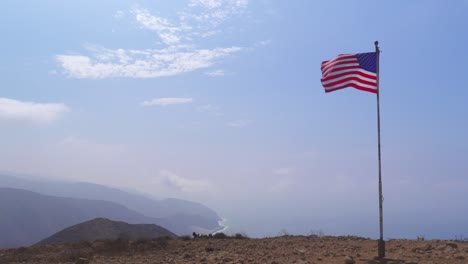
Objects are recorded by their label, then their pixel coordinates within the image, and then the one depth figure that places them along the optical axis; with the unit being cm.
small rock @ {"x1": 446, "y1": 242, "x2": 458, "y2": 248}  1602
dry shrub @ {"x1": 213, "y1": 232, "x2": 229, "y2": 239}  2252
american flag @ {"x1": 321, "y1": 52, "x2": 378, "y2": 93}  1520
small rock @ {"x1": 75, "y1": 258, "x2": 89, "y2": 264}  1565
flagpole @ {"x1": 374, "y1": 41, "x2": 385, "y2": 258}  1402
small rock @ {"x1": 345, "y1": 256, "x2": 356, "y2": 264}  1327
